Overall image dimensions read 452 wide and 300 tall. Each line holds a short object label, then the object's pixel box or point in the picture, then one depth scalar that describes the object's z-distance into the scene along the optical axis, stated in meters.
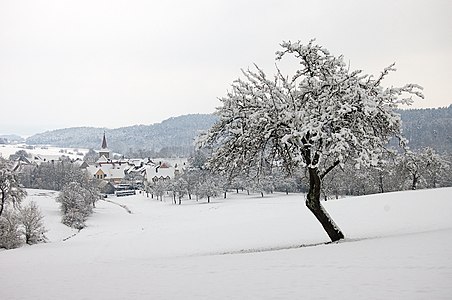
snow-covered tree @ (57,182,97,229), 44.50
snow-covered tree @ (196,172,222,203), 75.75
